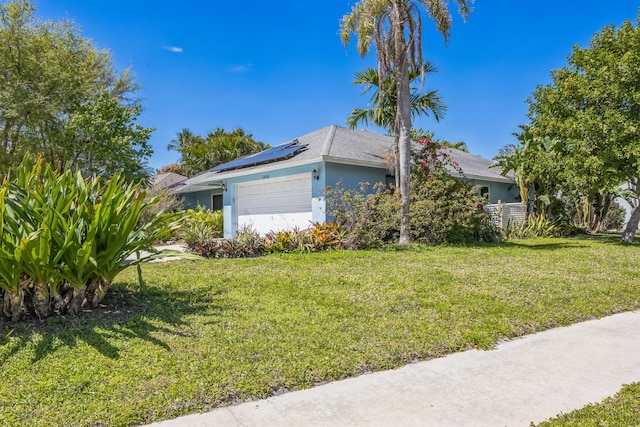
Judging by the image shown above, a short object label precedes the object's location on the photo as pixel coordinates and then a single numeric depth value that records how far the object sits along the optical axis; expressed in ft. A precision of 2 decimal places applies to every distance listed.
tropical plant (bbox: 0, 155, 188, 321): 14.14
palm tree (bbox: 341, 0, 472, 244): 39.11
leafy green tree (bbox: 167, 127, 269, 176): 103.14
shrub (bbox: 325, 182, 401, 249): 38.68
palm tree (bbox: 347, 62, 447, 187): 45.60
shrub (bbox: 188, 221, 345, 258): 34.99
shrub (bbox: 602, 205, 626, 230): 72.28
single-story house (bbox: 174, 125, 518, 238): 44.27
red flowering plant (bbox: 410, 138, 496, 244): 41.47
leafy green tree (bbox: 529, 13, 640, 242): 40.60
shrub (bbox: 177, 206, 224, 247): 35.40
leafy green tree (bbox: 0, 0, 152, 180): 56.34
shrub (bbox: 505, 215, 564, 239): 53.57
